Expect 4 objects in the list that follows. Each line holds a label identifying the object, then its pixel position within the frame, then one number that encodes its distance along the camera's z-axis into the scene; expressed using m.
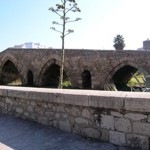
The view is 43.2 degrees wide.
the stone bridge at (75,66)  12.85
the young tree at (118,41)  29.30
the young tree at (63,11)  12.54
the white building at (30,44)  75.02
